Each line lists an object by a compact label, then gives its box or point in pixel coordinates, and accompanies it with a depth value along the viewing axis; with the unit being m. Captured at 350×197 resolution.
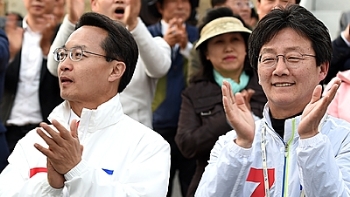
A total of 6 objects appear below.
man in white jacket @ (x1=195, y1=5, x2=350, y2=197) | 5.68
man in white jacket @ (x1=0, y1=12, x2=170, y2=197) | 5.65
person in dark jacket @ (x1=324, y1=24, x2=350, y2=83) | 8.82
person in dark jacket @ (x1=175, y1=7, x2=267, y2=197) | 8.41
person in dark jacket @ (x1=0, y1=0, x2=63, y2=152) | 9.72
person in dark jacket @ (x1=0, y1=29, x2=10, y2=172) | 8.74
